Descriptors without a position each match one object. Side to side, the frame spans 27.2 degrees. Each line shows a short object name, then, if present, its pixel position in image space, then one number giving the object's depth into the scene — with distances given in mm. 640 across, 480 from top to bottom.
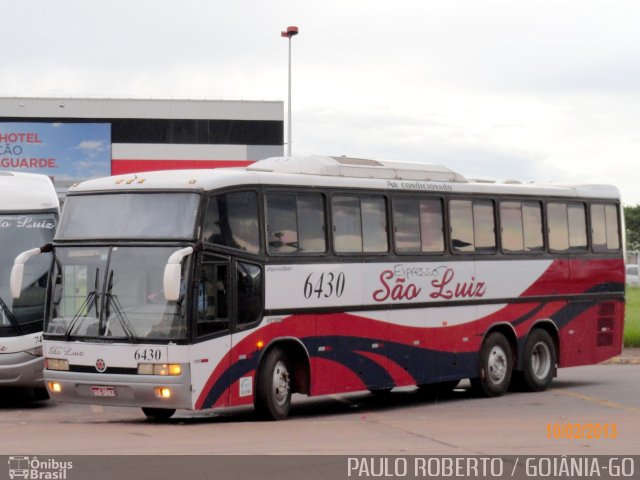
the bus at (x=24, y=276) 18844
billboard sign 70750
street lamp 43312
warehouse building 69812
